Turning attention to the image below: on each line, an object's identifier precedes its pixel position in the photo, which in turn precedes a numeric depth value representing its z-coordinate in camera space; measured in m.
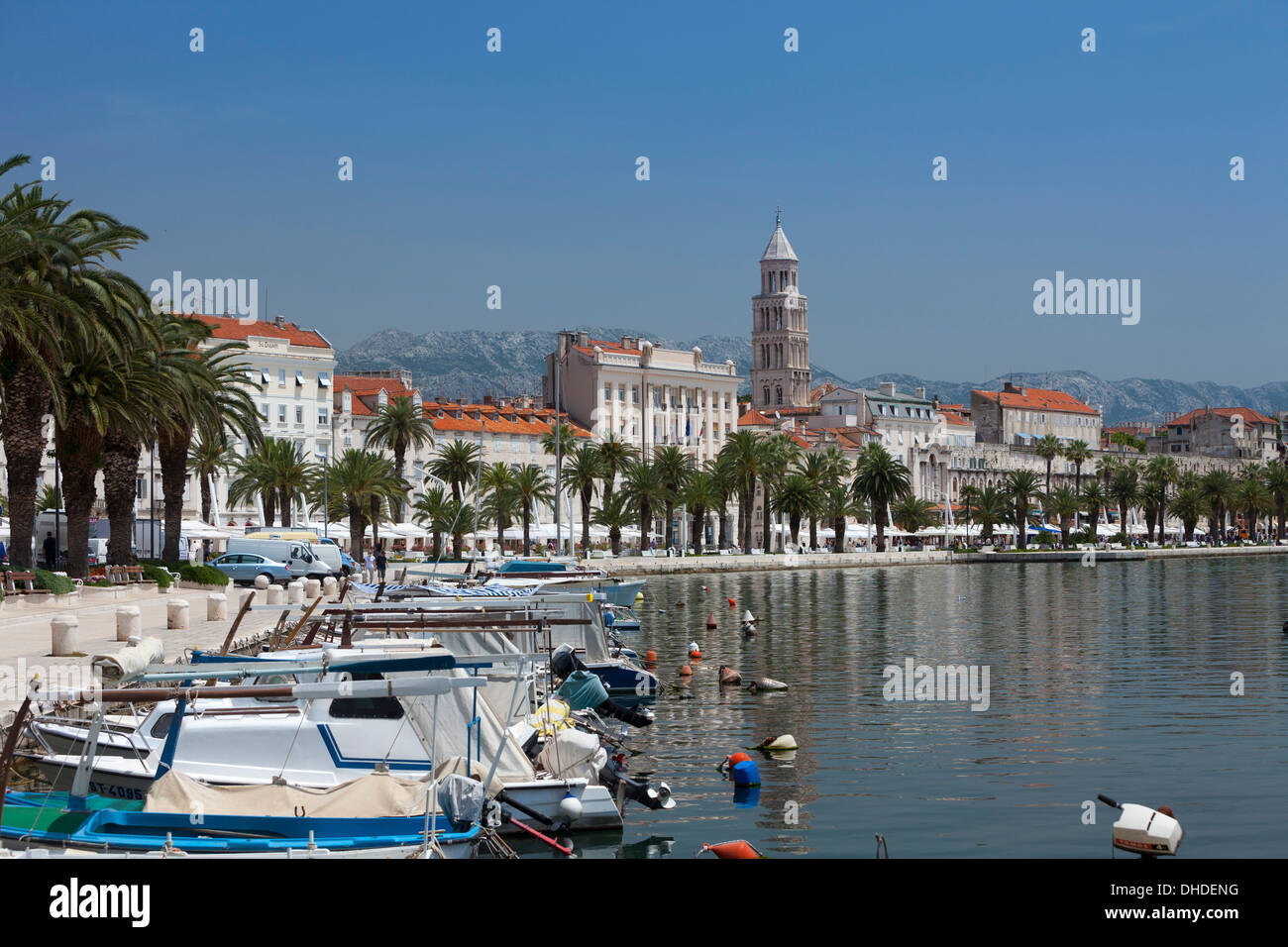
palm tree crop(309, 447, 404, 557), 87.81
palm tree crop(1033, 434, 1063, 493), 185.38
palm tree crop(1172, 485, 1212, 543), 178.00
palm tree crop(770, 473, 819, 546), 122.31
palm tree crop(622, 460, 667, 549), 112.06
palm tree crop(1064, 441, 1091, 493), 184.12
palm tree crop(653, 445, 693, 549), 115.94
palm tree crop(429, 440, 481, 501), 108.00
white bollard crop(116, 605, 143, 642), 31.59
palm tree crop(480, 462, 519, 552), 107.25
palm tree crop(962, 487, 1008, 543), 153.68
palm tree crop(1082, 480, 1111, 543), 165.00
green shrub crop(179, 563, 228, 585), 55.19
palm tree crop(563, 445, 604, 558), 112.06
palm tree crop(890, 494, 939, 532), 162.75
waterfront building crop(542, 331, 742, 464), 153.50
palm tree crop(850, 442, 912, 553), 132.62
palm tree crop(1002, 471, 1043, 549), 152.25
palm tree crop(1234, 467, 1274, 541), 183.38
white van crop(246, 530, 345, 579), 67.69
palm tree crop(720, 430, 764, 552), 119.38
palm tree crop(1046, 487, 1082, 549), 164.12
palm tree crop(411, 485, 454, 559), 105.69
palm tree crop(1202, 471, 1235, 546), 178.62
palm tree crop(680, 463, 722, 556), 115.56
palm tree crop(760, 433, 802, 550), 121.44
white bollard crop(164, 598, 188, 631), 35.94
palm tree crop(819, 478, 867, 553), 134.00
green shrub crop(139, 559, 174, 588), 51.00
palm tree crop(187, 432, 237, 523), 90.96
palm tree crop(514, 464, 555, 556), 108.88
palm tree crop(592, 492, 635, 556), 112.31
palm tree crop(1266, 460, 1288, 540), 185.62
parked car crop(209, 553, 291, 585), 63.01
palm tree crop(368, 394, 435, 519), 102.25
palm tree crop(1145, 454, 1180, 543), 172.25
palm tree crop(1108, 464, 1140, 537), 170.00
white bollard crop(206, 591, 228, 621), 39.50
